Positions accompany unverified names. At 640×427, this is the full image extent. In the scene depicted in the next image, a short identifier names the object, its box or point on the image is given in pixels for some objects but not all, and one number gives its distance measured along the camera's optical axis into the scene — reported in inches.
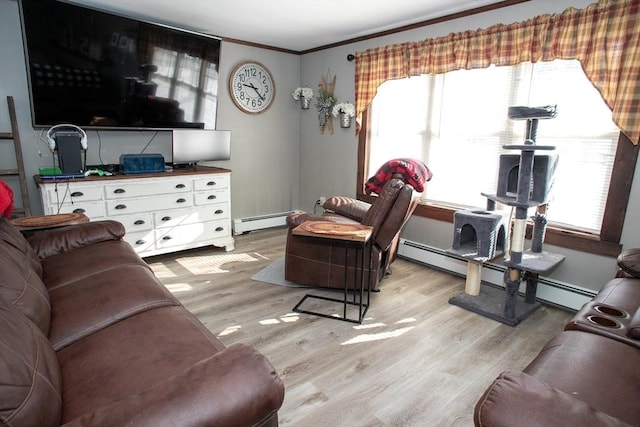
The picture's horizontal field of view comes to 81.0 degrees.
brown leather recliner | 105.1
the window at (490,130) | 101.3
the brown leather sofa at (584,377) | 34.1
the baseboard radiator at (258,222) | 178.5
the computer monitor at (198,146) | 145.6
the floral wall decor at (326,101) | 173.0
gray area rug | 123.4
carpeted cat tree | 91.7
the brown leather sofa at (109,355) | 33.1
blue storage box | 132.0
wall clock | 170.7
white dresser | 119.1
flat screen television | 115.3
